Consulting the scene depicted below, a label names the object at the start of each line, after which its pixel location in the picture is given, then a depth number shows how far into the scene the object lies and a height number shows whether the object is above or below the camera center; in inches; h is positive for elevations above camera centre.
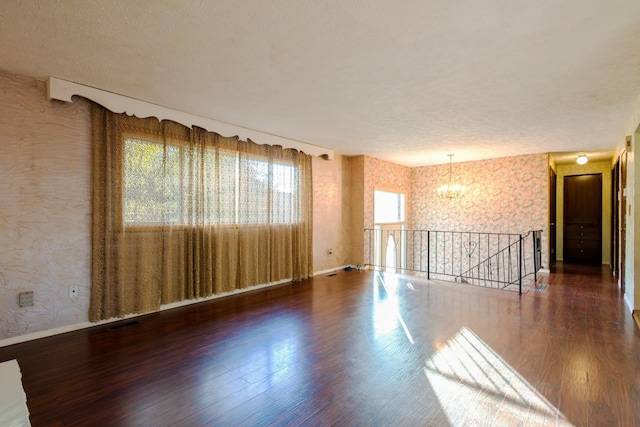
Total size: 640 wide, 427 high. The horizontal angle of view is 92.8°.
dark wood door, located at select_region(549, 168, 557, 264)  254.7 +6.4
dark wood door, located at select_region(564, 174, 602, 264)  282.8 -5.1
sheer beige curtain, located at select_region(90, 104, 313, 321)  129.6 +0.4
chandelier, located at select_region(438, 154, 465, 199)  264.2 +19.4
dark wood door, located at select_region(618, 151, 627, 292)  174.4 -1.5
